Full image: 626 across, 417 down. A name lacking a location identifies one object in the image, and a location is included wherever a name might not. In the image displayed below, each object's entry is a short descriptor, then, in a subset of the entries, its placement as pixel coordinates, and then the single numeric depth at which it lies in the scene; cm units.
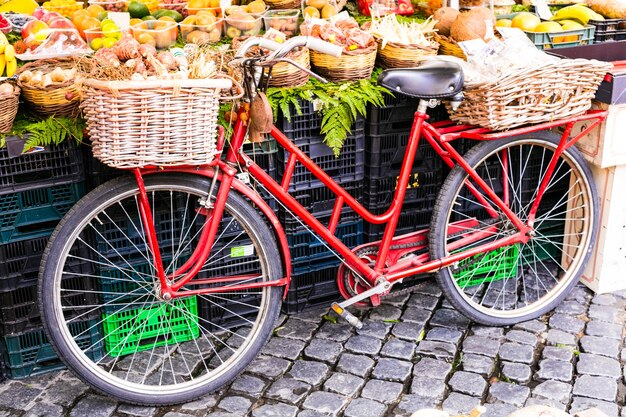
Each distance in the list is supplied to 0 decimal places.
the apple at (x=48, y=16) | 442
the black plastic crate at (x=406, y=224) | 456
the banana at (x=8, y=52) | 392
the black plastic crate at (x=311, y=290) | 453
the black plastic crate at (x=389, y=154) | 440
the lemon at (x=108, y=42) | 429
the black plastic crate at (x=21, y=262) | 383
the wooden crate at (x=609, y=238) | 454
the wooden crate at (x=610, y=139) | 435
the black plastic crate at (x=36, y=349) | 397
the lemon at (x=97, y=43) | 433
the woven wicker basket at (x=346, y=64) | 423
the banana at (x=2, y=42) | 392
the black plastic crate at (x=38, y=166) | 368
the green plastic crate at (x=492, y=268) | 478
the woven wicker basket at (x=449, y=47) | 458
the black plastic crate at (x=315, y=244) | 444
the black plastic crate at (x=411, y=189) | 449
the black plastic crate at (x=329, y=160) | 425
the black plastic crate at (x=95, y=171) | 391
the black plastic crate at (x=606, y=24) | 504
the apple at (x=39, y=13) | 457
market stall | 358
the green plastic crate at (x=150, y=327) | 412
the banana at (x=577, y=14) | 502
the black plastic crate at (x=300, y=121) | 416
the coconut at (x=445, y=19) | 479
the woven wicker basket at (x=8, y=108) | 360
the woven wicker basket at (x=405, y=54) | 438
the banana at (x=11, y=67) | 394
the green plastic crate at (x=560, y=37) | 476
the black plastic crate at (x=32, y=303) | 389
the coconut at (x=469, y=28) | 453
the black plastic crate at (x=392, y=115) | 434
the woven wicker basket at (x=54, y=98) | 375
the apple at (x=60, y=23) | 431
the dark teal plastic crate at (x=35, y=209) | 378
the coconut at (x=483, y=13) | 461
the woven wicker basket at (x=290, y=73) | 411
